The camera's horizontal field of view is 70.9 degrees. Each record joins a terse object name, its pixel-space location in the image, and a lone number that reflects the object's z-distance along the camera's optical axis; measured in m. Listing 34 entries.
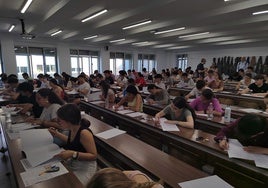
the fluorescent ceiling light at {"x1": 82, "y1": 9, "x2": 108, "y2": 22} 5.70
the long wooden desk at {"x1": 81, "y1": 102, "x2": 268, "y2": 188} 1.62
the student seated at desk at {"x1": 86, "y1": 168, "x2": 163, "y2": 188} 0.69
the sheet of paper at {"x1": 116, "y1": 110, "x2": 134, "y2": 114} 3.39
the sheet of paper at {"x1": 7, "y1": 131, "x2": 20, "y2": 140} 2.17
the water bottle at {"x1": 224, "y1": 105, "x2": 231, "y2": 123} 2.84
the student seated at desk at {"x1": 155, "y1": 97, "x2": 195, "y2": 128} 2.50
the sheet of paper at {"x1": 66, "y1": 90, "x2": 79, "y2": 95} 6.07
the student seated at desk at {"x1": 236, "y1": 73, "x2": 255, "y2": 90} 6.08
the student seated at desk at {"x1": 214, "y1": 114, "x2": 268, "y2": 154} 1.63
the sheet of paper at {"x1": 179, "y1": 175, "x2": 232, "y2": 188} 1.33
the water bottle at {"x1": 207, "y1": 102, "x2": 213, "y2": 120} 3.03
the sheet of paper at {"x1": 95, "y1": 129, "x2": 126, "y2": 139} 2.28
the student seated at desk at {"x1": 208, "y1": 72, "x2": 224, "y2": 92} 6.42
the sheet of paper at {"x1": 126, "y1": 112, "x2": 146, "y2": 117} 3.15
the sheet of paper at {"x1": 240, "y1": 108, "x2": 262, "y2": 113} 3.50
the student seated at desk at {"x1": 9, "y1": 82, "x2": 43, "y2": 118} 3.10
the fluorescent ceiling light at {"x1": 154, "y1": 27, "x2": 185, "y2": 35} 8.31
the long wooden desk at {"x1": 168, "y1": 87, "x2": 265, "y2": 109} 4.55
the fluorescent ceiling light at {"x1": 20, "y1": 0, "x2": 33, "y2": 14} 5.00
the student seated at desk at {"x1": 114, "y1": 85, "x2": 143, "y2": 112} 3.63
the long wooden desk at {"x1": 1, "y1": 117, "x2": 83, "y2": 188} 1.30
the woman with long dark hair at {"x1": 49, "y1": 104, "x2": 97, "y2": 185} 1.60
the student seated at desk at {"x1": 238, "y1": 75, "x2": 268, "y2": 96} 5.10
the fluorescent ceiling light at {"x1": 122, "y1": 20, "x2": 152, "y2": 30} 6.96
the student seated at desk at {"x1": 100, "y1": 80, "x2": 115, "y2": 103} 4.36
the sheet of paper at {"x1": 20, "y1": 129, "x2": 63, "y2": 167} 1.62
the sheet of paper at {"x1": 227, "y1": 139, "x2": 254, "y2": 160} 1.68
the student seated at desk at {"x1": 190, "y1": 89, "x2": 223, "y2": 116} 3.01
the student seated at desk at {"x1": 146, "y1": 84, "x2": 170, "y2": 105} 4.21
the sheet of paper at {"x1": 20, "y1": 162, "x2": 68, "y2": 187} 1.34
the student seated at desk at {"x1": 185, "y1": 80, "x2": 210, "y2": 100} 4.34
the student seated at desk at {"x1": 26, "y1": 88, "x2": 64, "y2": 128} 2.57
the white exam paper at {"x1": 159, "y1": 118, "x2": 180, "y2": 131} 2.43
